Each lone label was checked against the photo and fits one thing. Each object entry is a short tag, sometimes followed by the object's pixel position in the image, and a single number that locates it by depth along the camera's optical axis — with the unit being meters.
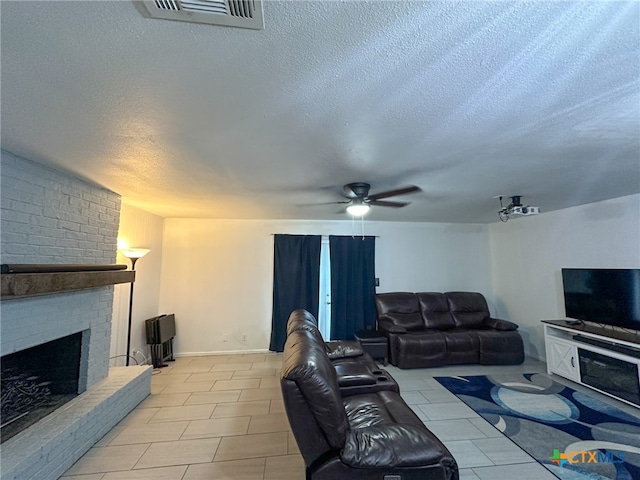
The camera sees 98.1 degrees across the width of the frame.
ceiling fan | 2.63
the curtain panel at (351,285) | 4.90
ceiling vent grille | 0.85
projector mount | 3.22
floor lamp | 3.39
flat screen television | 3.18
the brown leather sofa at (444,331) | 4.10
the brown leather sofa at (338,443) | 1.44
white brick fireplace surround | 1.90
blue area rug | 2.08
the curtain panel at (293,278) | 4.82
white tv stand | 2.89
